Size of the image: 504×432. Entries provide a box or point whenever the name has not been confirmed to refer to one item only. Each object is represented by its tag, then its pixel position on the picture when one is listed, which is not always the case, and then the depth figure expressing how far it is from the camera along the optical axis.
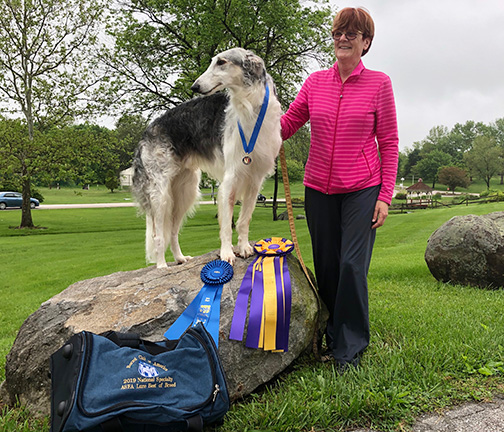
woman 2.93
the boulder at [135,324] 2.78
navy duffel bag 1.96
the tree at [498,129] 94.44
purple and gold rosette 2.87
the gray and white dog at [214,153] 3.35
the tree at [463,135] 93.39
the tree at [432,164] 79.06
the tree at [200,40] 15.15
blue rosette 2.86
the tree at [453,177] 64.56
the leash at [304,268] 3.30
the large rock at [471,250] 5.45
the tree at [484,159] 66.88
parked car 29.59
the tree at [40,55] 17.94
